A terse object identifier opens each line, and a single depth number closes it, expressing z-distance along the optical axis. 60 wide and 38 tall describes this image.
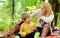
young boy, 3.44
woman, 3.40
